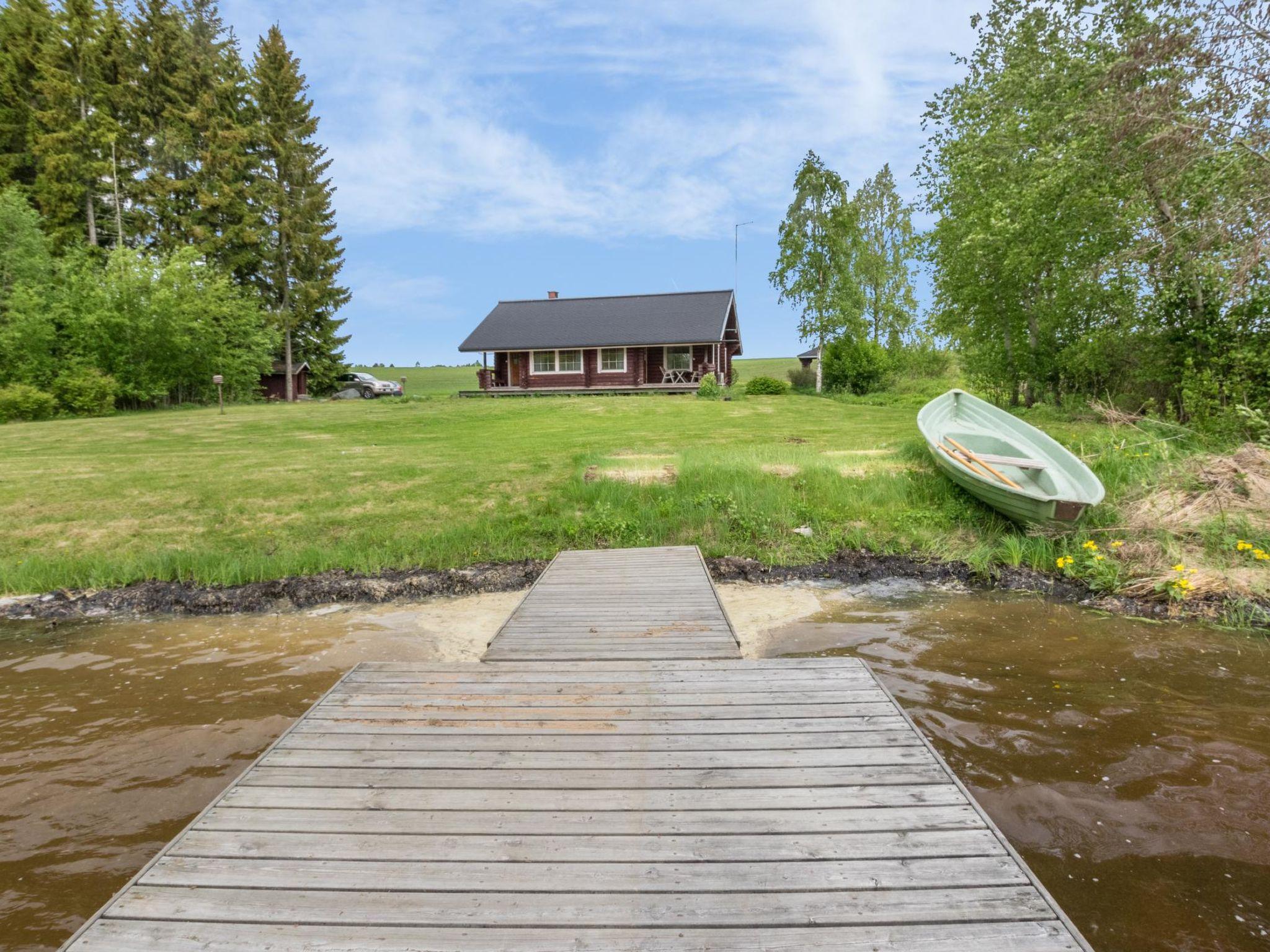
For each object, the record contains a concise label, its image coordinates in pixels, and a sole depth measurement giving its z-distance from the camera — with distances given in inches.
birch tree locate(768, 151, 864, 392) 1183.6
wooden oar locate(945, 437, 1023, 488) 340.8
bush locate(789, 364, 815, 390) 1277.1
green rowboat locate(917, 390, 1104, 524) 323.6
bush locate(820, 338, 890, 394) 1154.7
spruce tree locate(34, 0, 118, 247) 1056.2
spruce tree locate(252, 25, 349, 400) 1369.3
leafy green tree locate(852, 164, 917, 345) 1443.2
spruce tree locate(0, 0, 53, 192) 1080.8
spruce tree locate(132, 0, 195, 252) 1221.7
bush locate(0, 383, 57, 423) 835.4
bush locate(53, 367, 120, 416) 901.2
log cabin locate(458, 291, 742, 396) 1242.0
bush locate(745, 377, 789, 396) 1106.7
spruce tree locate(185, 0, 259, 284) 1264.8
